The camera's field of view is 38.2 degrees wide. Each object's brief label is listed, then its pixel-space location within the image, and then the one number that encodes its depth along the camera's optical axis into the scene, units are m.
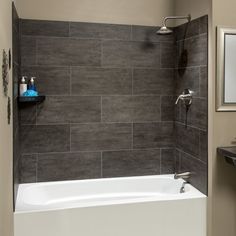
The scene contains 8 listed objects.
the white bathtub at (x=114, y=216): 2.69
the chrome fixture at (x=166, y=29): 3.15
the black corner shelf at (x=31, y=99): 3.13
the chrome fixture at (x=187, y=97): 3.22
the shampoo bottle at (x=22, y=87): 3.18
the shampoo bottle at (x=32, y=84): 3.24
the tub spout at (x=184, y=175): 3.29
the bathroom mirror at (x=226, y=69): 2.82
